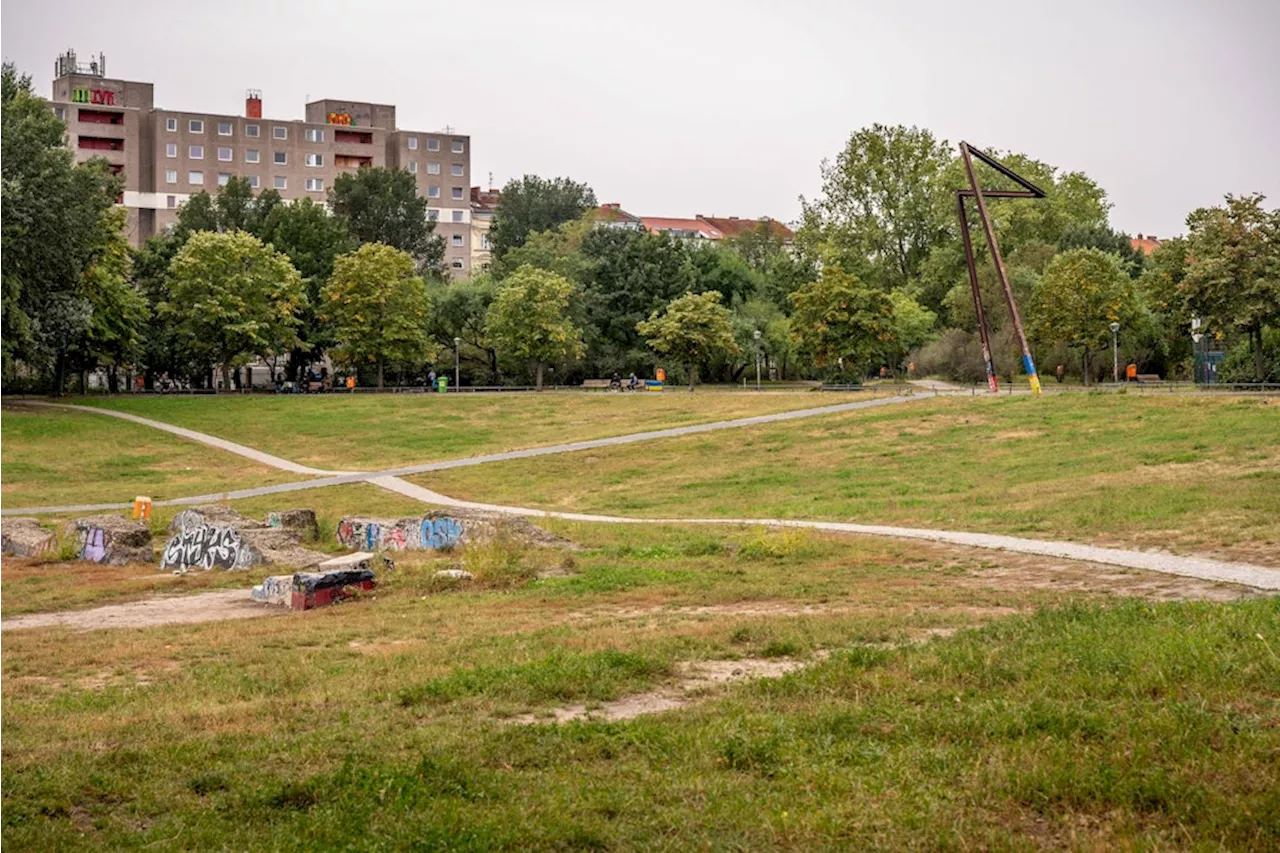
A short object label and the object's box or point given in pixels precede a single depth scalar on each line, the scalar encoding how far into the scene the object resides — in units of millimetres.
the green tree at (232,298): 78875
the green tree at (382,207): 114312
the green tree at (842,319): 75062
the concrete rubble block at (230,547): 25625
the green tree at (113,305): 72875
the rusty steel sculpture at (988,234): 53219
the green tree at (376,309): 83875
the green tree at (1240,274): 60312
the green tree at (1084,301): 76500
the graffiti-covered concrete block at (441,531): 25744
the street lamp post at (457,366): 89062
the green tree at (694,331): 82000
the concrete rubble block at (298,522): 30281
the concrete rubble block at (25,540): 28625
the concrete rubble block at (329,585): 19703
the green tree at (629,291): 92188
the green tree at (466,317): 92125
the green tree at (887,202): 104562
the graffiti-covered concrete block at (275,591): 20125
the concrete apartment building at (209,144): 121312
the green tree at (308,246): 90188
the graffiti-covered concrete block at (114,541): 27219
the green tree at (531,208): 135000
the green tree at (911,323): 88562
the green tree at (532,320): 84062
